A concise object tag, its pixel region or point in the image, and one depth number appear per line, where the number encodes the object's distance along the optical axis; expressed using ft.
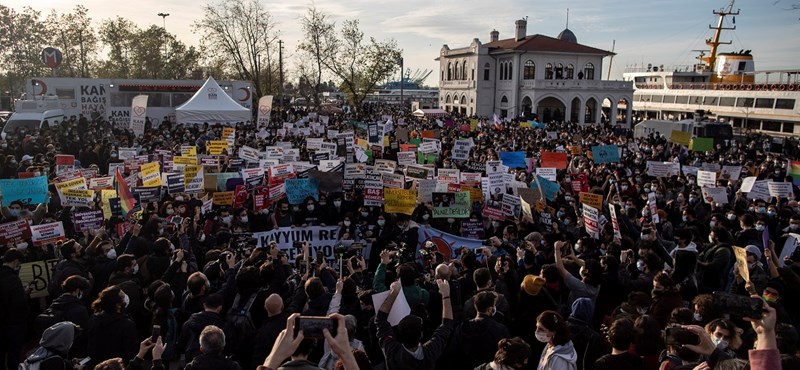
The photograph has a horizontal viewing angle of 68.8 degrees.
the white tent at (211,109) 95.09
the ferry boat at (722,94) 156.25
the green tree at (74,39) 184.75
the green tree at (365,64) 176.45
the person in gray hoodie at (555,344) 14.19
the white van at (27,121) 82.89
